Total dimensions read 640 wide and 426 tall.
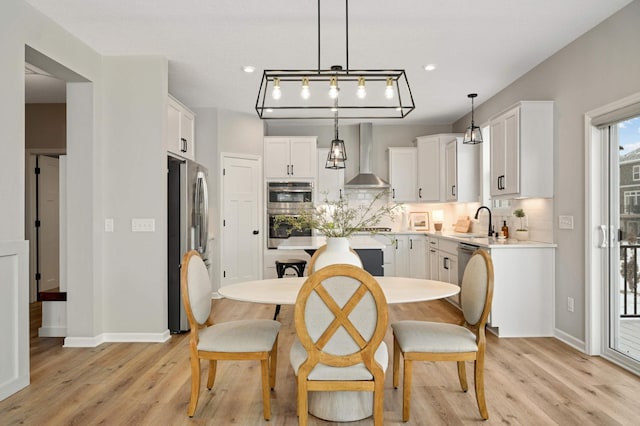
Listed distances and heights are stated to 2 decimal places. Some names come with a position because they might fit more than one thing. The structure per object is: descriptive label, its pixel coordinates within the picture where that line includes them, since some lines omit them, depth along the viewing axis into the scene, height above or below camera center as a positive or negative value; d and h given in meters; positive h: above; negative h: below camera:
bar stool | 5.11 -0.63
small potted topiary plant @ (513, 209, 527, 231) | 4.47 -0.03
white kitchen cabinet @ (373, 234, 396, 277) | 6.55 -0.74
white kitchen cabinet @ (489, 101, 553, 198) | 4.01 +0.62
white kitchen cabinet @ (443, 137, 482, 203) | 5.90 +0.58
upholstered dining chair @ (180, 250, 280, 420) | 2.32 -0.71
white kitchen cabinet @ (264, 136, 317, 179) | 6.47 +0.87
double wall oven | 6.39 +0.17
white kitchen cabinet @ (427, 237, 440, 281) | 5.82 -0.65
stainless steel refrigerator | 4.10 -0.15
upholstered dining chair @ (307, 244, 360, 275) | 2.74 -0.33
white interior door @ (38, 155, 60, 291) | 5.82 -0.11
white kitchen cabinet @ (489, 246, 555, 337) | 3.99 -0.76
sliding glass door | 3.21 -0.19
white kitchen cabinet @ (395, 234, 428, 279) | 6.44 -0.67
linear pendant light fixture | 4.95 +1.52
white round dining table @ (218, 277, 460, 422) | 2.24 -0.46
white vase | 2.52 -0.25
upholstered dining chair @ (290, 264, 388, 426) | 1.89 -0.55
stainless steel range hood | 6.97 +1.09
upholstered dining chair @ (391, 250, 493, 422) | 2.29 -0.71
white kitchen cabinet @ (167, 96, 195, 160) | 4.46 +0.97
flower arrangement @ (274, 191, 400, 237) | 2.59 -0.09
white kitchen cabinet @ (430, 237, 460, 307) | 5.09 -0.64
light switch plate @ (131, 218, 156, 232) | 3.87 -0.11
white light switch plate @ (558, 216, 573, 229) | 3.72 -0.08
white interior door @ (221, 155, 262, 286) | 6.01 -0.10
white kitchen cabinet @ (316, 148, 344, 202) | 6.81 +0.51
